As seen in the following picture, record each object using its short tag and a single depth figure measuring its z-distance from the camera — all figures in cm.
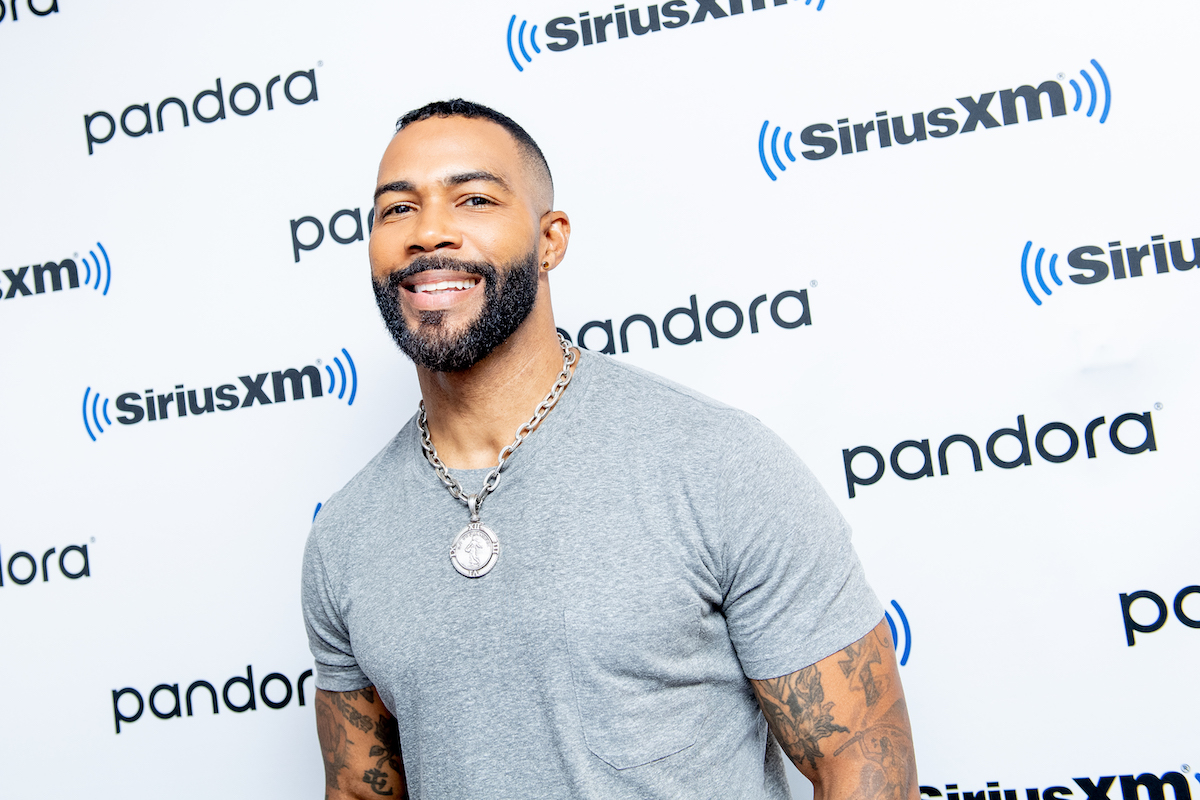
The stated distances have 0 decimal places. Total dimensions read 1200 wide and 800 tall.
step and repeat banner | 158
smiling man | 113
